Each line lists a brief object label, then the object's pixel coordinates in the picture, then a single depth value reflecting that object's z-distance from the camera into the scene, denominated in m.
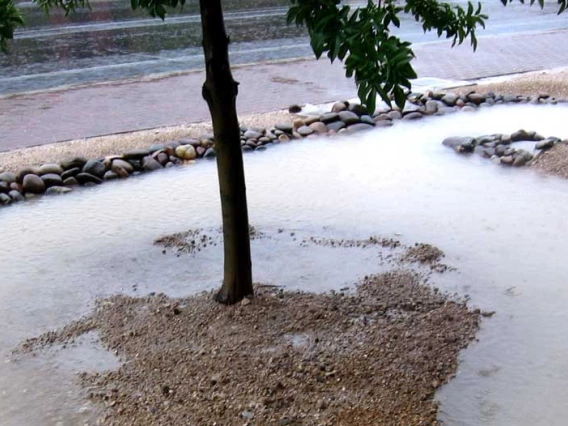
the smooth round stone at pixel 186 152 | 9.12
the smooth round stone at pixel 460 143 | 9.19
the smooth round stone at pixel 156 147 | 9.09
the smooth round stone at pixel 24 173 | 8.21
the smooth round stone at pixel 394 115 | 10.73
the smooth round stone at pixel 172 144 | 9.23
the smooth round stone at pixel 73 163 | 8.48
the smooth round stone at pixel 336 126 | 10.22
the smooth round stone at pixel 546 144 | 8.84
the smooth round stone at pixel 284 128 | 9.97
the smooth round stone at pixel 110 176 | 8.52
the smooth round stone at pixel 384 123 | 10.45
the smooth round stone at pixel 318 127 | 10.17
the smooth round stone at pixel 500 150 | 8.91
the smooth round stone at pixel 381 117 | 10.55
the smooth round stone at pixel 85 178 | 8.36
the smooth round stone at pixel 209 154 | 9.24
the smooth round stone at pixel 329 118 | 10.34
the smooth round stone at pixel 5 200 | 7.82
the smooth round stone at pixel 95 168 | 8.46
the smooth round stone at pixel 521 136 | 9.27
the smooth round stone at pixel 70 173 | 8.38
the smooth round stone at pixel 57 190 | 8.11
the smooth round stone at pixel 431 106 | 11.01
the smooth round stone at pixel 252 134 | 9.59
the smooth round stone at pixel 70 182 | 8.33
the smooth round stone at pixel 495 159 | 8.76
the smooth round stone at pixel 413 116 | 10.73
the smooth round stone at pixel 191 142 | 9.32
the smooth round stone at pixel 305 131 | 10.05
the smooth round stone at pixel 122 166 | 8.61
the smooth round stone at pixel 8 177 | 8.12
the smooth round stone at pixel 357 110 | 10.55
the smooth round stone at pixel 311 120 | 10.31
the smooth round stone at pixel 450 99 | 11.35
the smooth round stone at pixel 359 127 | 10.24
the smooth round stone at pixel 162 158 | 8.96
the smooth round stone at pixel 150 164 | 8.80
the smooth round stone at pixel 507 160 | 8.66
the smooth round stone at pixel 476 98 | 11.45
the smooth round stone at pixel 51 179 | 8.23
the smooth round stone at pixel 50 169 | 8.34
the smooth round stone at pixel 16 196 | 7.94
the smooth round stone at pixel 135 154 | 8.83
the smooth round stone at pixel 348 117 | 10.32
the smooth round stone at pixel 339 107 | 10.60
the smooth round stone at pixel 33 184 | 8.05
